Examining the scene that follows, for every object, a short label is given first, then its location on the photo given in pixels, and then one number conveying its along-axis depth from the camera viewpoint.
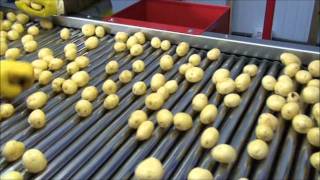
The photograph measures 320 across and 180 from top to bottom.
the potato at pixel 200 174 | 0.86
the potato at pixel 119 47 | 1.53
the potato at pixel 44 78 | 1.33
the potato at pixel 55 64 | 1.42
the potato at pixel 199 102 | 1.13
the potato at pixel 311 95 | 1.12
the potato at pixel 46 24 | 1.78
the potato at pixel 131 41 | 1.54
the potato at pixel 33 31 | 1.72
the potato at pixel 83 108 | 1.15
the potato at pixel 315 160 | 0.90
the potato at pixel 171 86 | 1.24
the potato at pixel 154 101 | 1.16
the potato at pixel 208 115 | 1.08
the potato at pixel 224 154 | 0.93
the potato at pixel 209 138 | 0.98
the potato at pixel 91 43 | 1.57
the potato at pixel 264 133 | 1.00
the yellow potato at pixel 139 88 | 1.24
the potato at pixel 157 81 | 1.26
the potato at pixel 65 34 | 1.67
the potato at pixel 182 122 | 1.06
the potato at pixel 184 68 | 1.34
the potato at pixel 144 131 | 1.04
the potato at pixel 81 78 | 1.30
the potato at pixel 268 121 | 1.03
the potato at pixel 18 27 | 1.73
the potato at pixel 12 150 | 0.98
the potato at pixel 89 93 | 1.23
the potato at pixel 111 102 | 1.18
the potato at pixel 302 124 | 1.01
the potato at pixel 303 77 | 1.22
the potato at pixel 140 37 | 1.59
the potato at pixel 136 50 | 1.50
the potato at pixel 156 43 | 1.54
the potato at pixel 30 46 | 1.56
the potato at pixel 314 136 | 0.97
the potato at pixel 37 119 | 1.10
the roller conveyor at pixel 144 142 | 0.94
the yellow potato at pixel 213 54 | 1.42
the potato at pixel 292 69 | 1.26
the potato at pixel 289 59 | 1.30
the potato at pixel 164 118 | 1.08
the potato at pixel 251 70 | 1.29
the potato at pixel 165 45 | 1.53
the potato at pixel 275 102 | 1.11
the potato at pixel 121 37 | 1.60
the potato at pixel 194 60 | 1.39
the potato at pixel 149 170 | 0.88
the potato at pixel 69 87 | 1.26
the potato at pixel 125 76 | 1.32
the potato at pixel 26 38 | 1.62
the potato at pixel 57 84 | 1.29
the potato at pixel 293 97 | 1.12
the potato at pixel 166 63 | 1.38
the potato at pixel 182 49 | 1.48
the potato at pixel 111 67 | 1.38
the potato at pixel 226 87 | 1.20
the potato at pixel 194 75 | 1.29
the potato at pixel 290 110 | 1.07
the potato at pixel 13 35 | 1.68
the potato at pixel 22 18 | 1.83
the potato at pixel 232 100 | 1.14
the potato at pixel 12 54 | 1.51
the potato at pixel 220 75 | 1.25
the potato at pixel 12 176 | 0.89
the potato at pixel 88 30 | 1.67
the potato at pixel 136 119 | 1.08
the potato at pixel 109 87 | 1.26
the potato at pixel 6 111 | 1.15
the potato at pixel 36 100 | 1.19
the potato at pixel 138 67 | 1.38
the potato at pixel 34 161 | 0.93
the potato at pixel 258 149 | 0.94
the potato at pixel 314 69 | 1.25
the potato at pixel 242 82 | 1.22
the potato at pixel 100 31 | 1.67
